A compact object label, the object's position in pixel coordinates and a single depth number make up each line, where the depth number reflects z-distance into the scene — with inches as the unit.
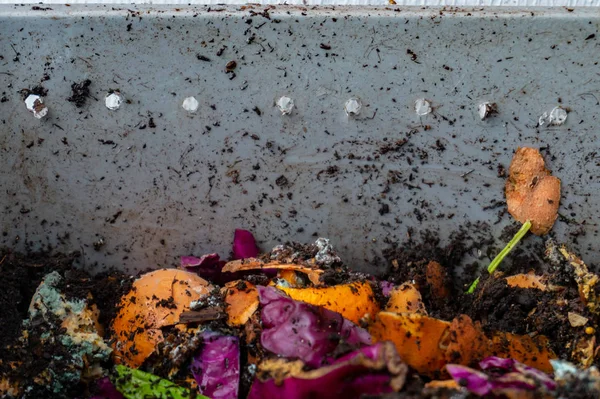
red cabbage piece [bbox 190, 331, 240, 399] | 33.4
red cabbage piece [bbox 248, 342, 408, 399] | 31.1
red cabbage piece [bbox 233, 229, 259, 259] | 35.7
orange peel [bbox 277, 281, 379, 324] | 33.7
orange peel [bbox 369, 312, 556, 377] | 32.7
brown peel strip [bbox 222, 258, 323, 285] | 34.5
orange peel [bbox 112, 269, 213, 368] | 34.0
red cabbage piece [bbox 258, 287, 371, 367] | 32.3
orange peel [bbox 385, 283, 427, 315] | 34.2
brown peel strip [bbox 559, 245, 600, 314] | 33.9
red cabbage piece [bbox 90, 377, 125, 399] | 33.7
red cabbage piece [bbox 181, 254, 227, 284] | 35.5
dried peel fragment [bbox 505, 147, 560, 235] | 35.2
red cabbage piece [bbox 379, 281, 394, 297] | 35.1
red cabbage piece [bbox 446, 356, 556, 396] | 31.1
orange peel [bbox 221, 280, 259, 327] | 33.7
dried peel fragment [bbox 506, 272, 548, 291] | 34.9
